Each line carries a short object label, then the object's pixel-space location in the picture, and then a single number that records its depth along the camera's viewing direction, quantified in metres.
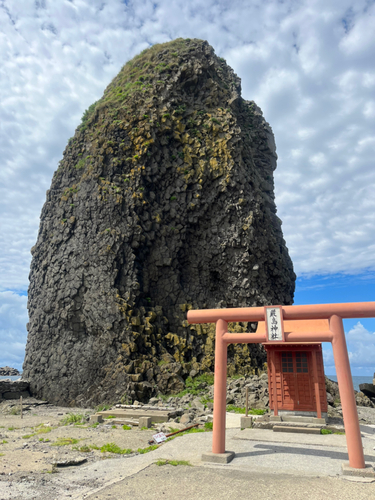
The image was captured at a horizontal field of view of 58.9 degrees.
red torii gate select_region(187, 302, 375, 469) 8.19
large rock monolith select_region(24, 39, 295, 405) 25.11
